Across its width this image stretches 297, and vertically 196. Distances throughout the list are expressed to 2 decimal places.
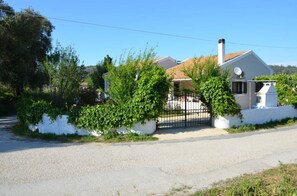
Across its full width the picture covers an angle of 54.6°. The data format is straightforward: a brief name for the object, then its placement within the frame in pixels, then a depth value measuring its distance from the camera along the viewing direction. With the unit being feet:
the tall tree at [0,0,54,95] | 72.84
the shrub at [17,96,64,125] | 38.30
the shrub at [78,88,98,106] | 47.30
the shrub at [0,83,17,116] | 75.46
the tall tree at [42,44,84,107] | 42.50
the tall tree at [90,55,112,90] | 124.55
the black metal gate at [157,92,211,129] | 44.93
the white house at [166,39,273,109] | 69.05
